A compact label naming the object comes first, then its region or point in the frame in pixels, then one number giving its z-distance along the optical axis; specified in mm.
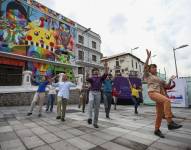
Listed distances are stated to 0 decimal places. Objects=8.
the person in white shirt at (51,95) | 9209
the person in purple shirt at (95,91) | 5430
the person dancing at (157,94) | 3773
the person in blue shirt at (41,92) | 7663
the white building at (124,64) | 42656
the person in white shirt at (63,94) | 6431
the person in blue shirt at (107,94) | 7109
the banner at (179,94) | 12062
